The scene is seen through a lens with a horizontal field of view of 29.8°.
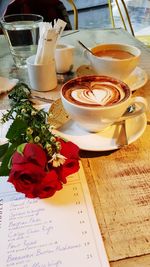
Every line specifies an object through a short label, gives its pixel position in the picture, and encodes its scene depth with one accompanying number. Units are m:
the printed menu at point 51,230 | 0.38
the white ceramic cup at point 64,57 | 0.89
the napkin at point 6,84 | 0.82
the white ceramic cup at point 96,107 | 0.54
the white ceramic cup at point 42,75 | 0.79
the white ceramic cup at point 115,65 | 0.75
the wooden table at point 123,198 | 0.39
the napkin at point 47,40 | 0.75
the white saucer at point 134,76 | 0.81
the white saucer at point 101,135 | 0.56
